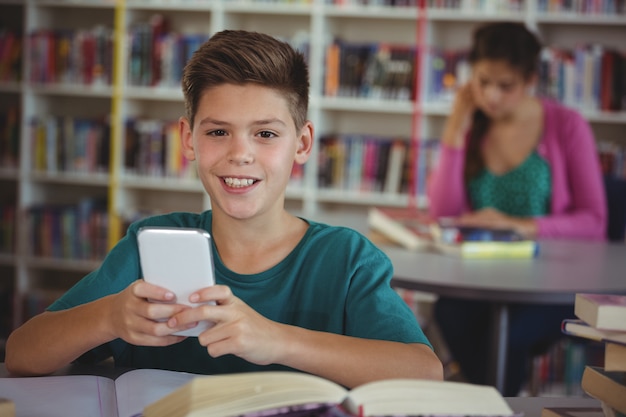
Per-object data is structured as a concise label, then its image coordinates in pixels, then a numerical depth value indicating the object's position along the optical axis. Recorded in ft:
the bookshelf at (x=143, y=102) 12.69
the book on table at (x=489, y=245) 7.18
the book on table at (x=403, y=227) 7.47
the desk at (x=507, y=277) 5.96
